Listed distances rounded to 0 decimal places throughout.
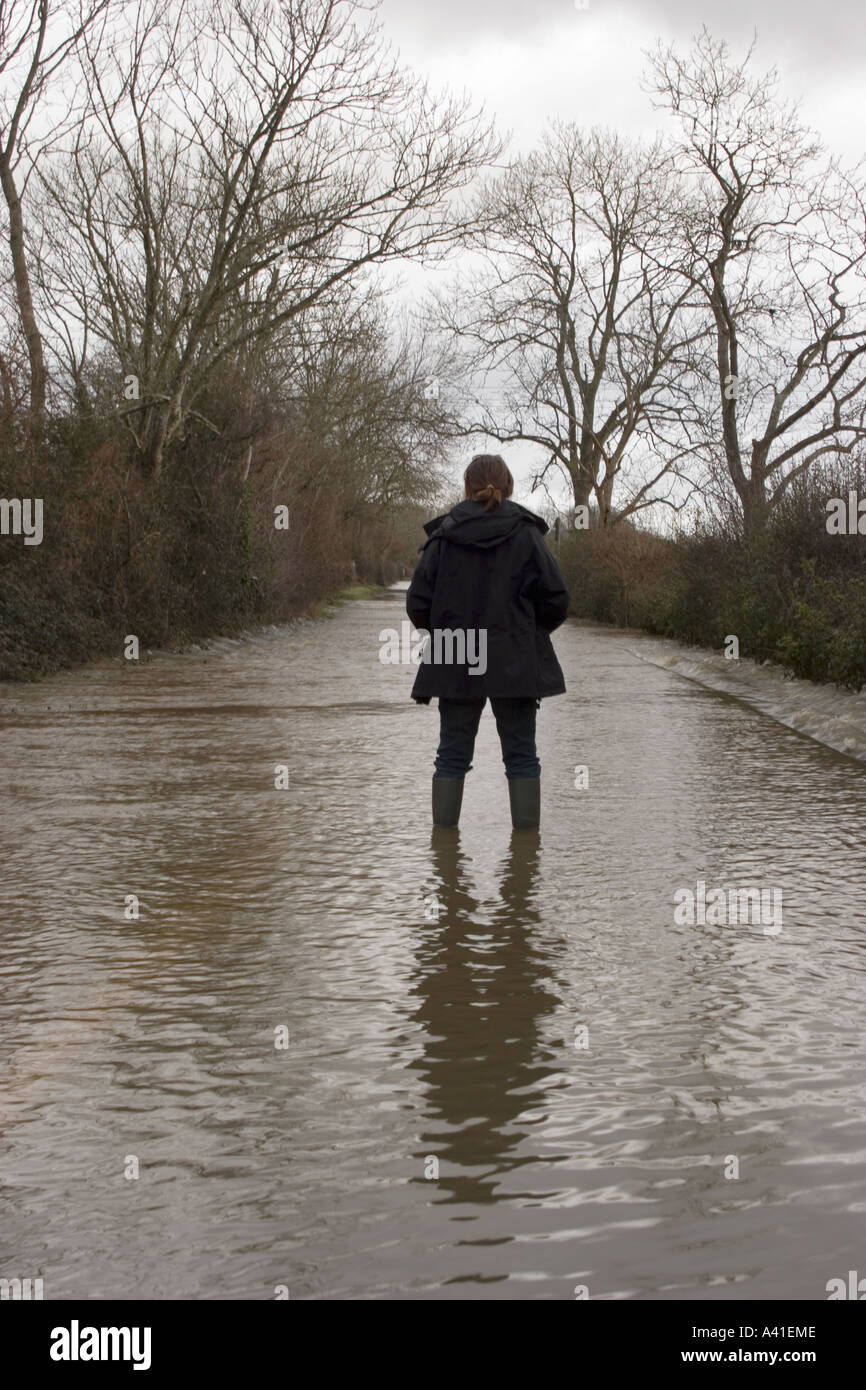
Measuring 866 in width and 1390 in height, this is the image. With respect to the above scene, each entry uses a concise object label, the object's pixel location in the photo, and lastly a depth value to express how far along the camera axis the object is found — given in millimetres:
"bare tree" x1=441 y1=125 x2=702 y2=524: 44031
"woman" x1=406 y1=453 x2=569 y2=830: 7367
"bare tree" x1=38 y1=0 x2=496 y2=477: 23312
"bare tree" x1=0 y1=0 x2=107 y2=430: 21609
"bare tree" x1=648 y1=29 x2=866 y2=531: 30781
